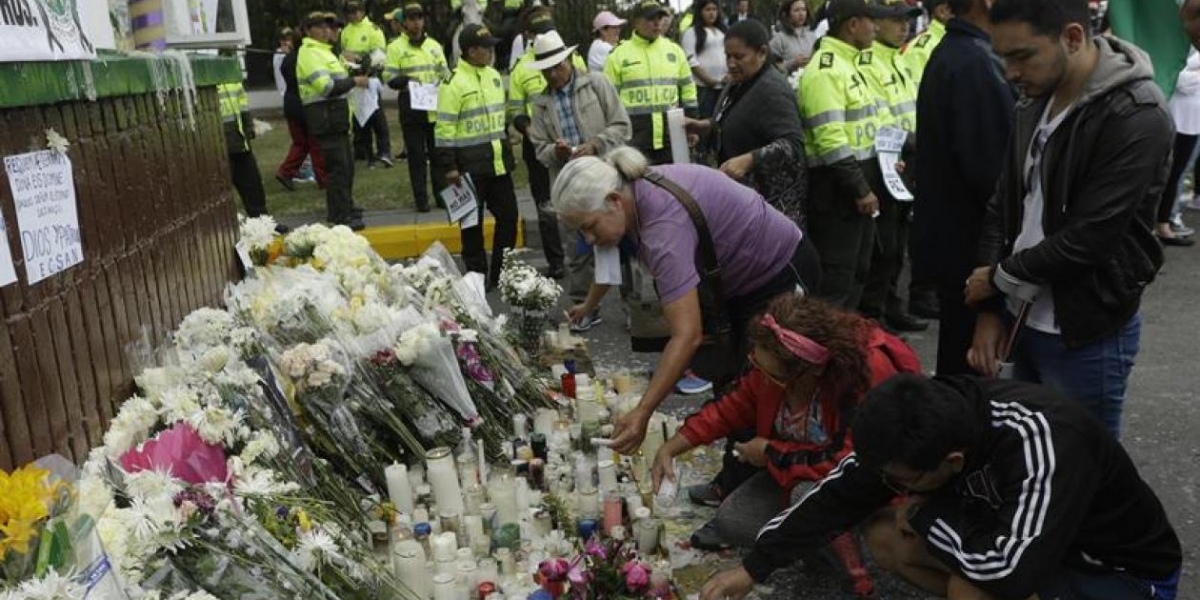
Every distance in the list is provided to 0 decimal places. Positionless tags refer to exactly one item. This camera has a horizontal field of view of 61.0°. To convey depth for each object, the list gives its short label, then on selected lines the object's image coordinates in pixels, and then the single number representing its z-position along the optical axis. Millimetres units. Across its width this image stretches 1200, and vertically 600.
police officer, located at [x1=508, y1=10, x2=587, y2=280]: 7566
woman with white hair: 3246
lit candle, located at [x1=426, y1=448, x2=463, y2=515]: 3643
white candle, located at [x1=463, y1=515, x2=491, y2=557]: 3426
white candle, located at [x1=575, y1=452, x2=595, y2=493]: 3785
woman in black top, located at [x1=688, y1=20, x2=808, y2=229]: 4844
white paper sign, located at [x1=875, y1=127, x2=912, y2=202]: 5562
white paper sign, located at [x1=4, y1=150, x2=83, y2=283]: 2629
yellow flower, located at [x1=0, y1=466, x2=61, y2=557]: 1870
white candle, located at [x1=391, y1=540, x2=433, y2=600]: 3088
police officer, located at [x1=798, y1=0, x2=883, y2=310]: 5184
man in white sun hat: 6465
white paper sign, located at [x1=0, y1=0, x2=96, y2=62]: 2520
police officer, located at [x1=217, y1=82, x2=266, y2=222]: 7824
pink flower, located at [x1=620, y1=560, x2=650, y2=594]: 2910
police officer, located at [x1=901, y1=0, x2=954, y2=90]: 6809
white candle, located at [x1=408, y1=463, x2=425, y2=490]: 3771
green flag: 3922
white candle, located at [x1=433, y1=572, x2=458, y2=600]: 3016
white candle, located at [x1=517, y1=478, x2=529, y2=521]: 3656
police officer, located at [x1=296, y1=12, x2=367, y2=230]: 8664
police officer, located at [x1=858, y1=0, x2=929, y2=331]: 5645
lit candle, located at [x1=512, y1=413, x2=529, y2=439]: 4324
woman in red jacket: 2924
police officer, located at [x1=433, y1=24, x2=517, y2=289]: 7145
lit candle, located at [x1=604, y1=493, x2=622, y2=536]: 3520
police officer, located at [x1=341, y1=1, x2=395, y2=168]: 12062
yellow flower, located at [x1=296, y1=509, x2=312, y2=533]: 2736
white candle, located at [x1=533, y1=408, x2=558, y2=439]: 4309
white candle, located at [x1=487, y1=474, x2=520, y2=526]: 3611
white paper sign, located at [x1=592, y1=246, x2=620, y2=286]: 3627
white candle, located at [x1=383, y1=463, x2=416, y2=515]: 3607
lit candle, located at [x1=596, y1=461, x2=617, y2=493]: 3756
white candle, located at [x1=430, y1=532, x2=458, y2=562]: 3174
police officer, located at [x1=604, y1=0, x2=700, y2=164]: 7652
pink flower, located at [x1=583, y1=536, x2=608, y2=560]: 2982
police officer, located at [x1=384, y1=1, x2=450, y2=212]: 9773
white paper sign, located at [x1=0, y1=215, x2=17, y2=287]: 2482
